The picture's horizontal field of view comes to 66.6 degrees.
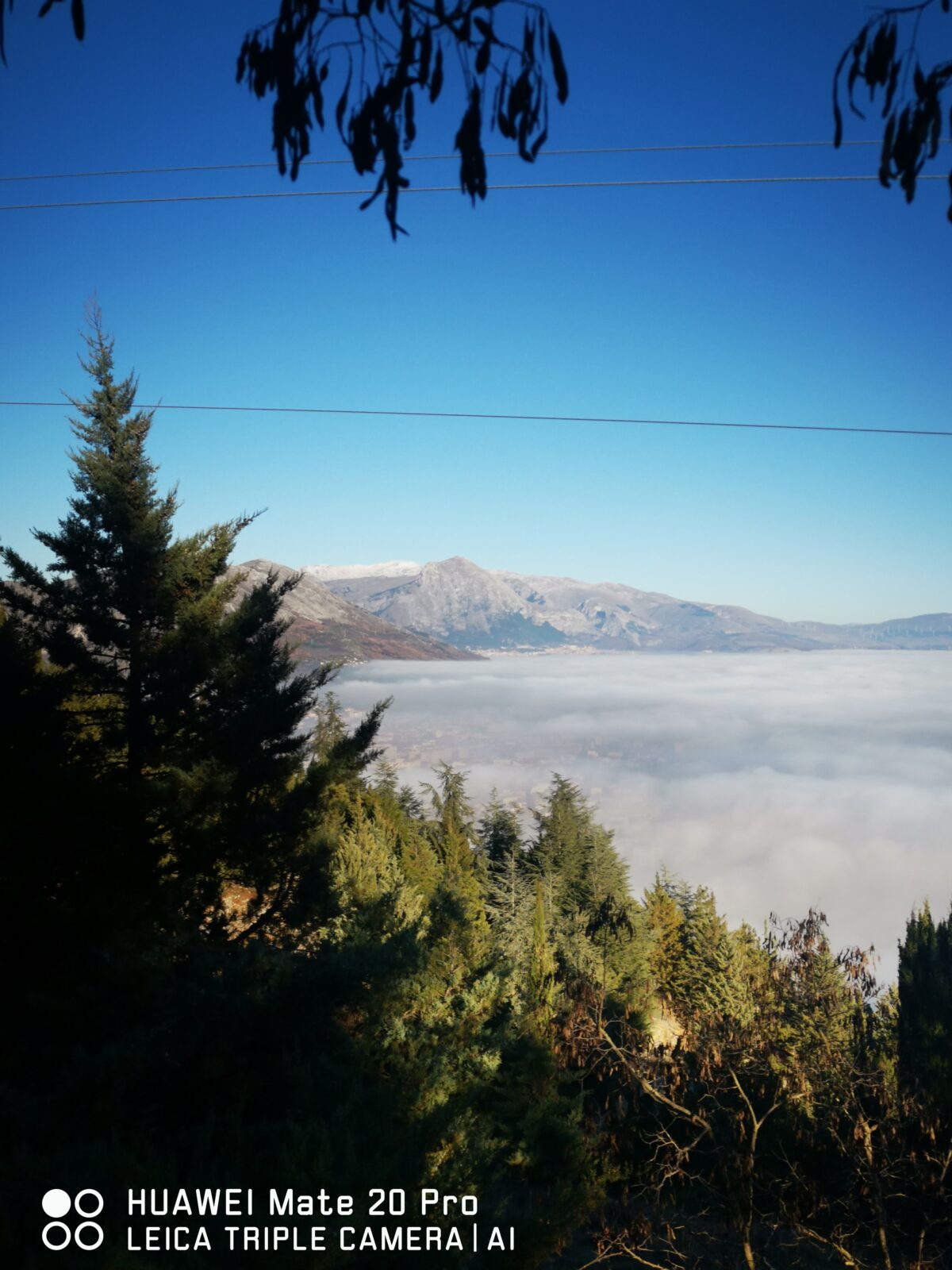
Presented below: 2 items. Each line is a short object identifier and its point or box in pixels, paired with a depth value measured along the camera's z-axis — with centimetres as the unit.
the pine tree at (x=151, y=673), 1062
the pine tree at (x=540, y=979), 1412
